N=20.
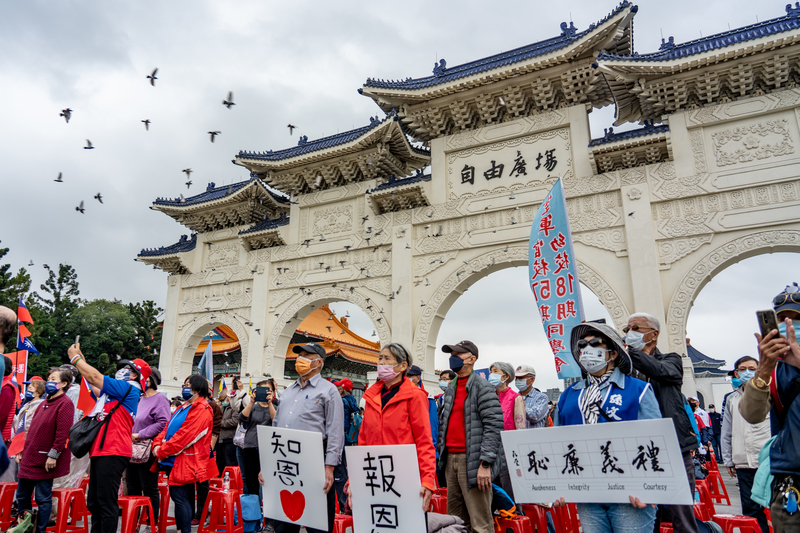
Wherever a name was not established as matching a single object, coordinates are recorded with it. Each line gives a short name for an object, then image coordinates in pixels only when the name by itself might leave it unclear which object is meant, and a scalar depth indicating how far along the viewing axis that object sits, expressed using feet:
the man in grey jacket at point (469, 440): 10.80
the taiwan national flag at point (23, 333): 26.25
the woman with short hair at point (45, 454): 13.56
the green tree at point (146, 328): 79.30
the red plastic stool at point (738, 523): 9.61
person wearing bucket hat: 7.62
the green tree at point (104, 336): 77.97
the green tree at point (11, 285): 60.39
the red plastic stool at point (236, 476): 19.66
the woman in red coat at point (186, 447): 14.02
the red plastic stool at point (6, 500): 15.07
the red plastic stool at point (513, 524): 11.27
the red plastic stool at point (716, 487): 20.45
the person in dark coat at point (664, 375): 9.62
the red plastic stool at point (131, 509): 13.01
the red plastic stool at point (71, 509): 13.57
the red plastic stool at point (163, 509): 15.40
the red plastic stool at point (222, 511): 14.30
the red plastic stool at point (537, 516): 12.67
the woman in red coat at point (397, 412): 9.96
